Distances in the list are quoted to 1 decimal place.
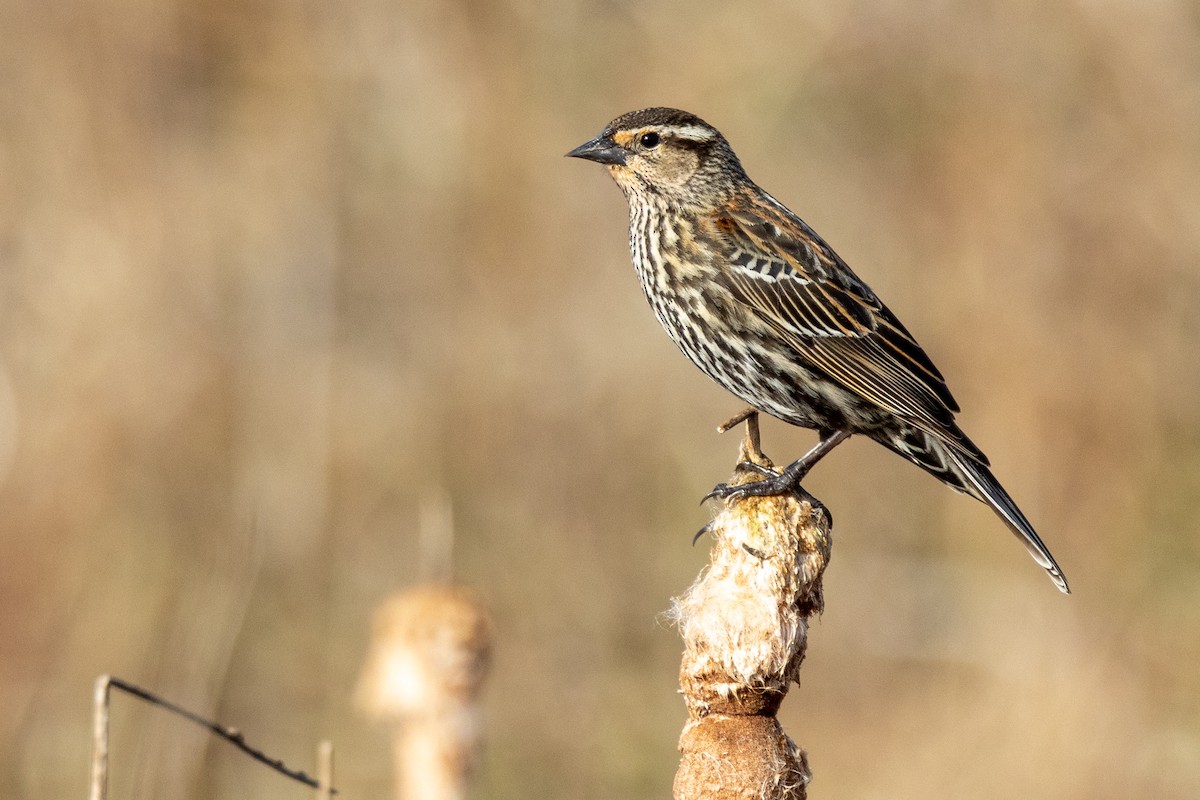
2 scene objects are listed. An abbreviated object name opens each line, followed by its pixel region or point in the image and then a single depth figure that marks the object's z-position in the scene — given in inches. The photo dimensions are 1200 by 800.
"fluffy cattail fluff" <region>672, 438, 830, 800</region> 176.2
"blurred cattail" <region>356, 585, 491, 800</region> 242.8
